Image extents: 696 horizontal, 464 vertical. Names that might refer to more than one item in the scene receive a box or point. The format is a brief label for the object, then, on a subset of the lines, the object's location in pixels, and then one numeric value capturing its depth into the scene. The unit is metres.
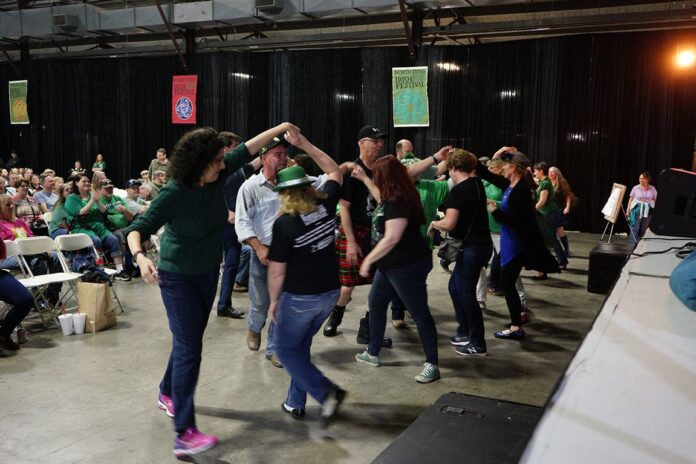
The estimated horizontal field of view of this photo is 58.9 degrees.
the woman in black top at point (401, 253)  3.58
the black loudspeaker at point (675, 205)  4.79
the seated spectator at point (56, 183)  8.68
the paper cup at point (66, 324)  5.02
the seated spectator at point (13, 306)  4.62
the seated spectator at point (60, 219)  6.90
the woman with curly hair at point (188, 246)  2.84
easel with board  9.37
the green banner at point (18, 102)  17.59
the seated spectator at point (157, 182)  9.35
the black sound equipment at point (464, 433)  2.57
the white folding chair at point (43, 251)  5.34
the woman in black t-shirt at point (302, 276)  2.90
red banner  15.20
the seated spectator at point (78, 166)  15.32
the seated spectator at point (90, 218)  7.00
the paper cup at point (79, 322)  5.06
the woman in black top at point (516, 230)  4.67
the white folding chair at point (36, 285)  5.16
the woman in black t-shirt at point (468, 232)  4.27
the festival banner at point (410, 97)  12.77
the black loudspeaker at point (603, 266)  6.39
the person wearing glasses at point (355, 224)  4.41
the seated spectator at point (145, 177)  10.52
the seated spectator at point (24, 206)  7.75
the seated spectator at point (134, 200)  8.07
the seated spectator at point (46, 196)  8.28
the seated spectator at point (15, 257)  5.73
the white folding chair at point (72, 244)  5.76
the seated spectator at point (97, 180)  7.16
